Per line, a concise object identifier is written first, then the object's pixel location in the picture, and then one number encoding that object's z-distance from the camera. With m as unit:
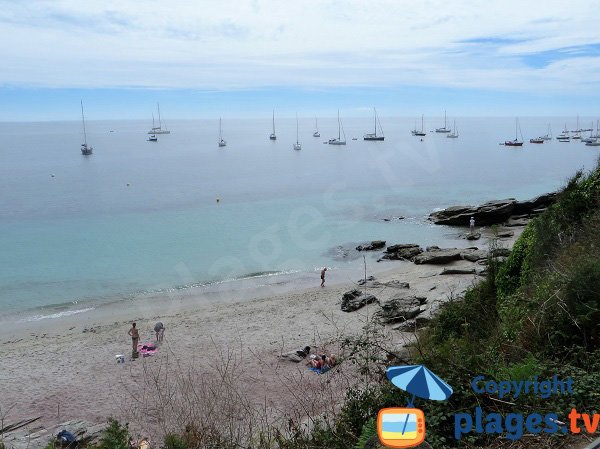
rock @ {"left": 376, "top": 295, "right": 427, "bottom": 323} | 15.76
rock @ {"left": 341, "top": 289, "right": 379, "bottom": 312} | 18.78
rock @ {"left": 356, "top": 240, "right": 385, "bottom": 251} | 31.88
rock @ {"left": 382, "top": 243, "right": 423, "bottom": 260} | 29.03
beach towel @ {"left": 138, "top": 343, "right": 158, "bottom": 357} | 15.60
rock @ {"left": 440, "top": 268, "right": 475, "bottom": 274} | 22.60
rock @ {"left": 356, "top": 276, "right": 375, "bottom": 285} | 23.27
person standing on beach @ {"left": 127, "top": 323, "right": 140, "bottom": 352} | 15.48
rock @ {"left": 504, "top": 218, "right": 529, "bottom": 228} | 35.47
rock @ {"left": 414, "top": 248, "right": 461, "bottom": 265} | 26.38
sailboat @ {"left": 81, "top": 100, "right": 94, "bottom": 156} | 104.69
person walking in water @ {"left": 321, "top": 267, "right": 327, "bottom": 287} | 24.32
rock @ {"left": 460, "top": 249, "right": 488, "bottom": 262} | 25.53
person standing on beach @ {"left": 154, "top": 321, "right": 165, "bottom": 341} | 16.69
